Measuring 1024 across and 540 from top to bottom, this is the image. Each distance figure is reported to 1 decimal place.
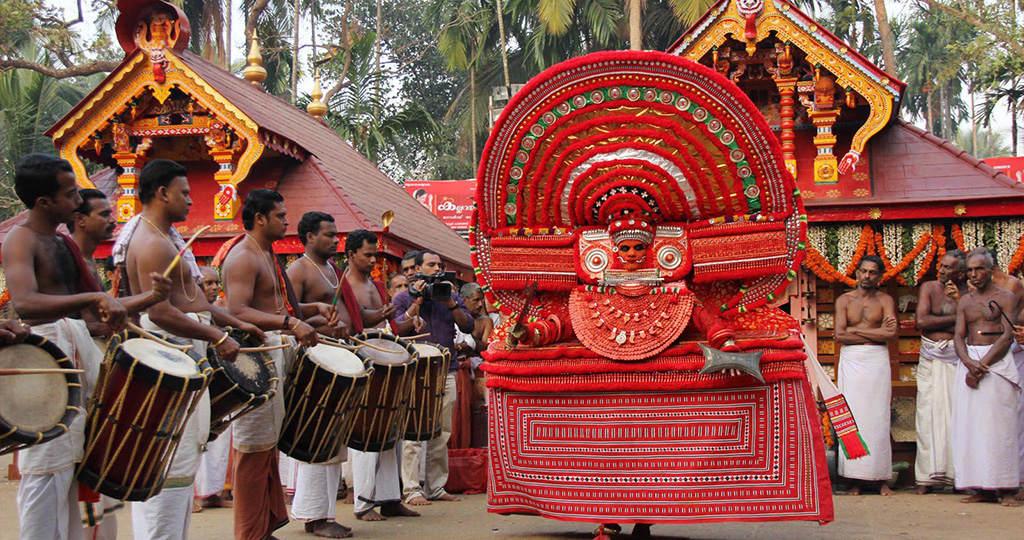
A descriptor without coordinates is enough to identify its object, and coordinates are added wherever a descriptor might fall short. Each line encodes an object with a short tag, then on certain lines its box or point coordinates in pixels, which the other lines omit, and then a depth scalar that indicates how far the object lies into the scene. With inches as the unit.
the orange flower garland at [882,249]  438.3
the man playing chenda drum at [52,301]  169.2
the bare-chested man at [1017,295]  347.9
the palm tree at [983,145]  2586.1
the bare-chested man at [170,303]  191.2
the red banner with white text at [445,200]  940.6
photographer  340.8
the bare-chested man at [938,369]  364.8
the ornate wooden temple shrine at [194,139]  486.9
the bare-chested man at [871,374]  361.1
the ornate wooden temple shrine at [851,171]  435.5
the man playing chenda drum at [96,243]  188.1
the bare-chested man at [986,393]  337.7
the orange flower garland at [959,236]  434.0
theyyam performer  236.2
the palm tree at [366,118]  812.0
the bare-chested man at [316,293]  265.6
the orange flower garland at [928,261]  433.1
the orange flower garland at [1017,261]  425.7
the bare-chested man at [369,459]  297.7
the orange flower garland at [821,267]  438.3
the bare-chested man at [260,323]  227.0
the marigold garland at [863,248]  440.1
